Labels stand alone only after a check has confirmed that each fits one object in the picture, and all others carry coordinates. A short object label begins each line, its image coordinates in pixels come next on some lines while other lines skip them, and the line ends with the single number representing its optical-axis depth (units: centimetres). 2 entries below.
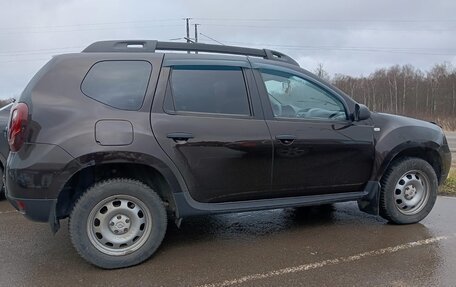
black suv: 361
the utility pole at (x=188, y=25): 4072
